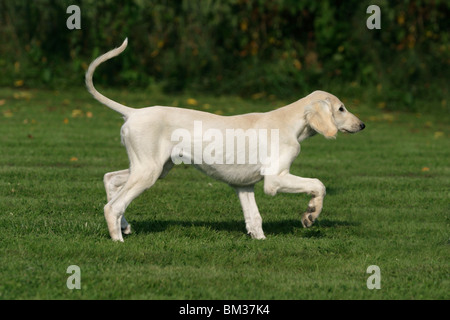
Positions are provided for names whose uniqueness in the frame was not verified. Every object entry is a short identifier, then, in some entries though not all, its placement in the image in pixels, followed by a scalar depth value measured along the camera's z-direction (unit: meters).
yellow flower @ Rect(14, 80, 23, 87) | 15.68
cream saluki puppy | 6.24
